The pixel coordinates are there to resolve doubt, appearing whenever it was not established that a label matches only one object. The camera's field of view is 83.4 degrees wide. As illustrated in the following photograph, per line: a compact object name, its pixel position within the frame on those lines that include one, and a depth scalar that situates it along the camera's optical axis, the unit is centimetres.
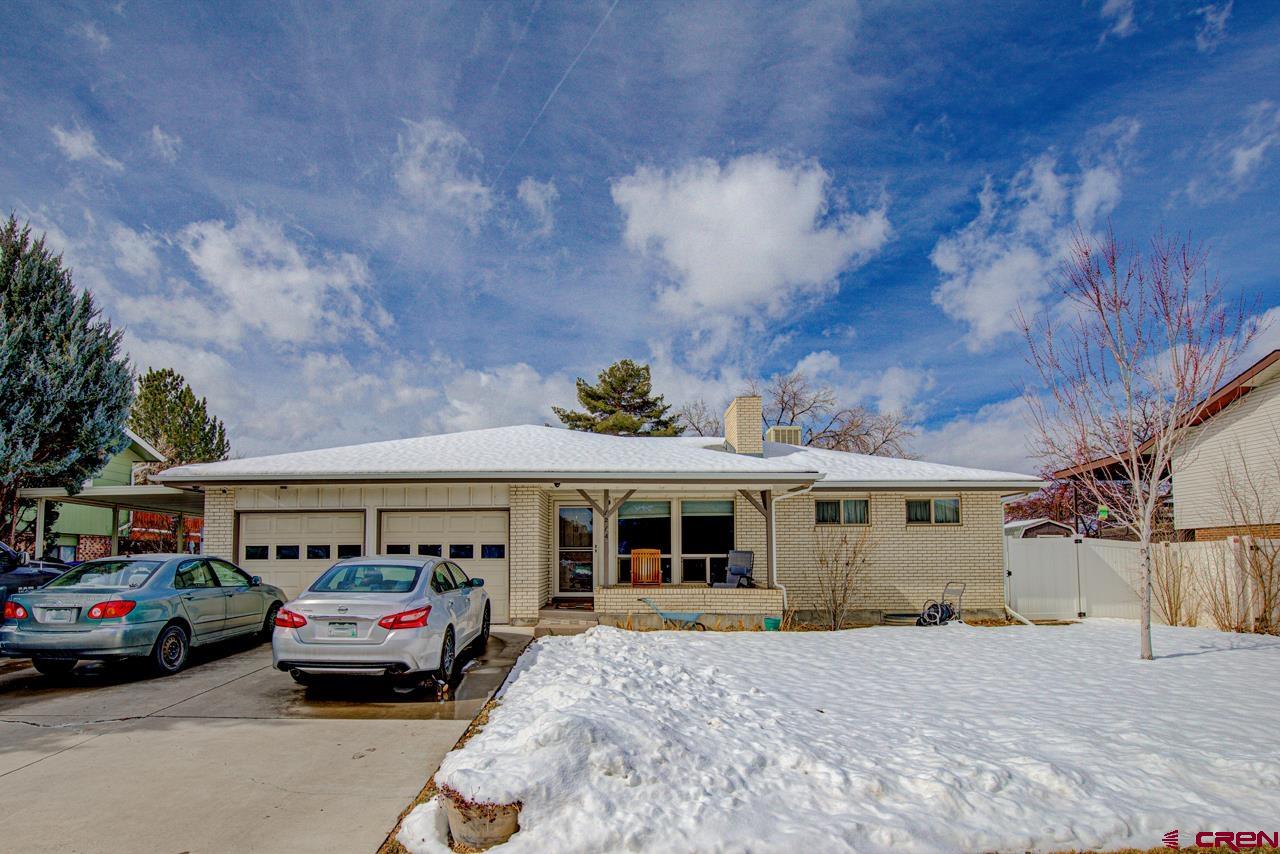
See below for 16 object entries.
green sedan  793
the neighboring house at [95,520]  2150
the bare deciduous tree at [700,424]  3969
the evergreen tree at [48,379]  1589
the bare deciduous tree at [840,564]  1465
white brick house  1288
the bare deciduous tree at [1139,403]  987
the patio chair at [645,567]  1455
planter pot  404
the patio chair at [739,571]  1365
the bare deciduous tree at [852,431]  3838
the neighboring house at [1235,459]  1539
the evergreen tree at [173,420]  2909
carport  1553
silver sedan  722
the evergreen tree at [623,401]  3825
